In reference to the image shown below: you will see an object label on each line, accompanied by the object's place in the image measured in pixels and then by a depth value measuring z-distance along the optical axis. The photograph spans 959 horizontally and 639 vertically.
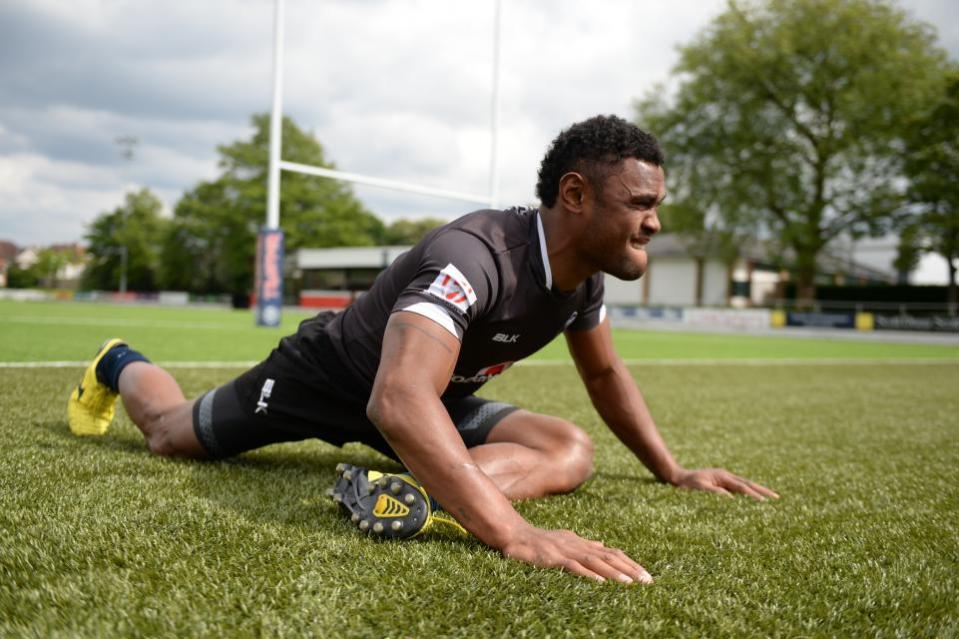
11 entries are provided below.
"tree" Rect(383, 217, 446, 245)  74.09
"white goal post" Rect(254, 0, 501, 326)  15.64
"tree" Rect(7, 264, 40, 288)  83.62
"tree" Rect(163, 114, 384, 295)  45.78
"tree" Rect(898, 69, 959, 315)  27.80
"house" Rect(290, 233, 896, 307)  41.03
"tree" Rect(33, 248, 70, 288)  80.94
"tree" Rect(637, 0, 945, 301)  28.89
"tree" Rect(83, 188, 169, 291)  64.06
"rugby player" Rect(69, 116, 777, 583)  1.66
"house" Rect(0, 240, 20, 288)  108.38
